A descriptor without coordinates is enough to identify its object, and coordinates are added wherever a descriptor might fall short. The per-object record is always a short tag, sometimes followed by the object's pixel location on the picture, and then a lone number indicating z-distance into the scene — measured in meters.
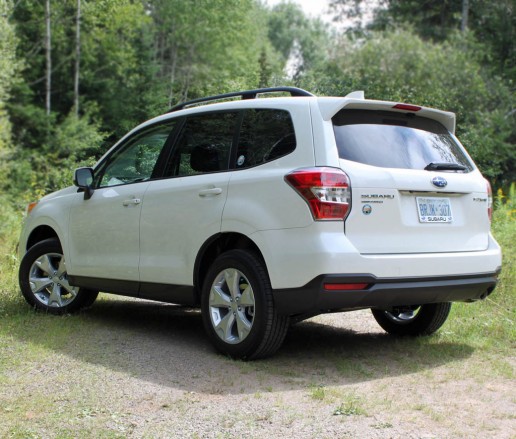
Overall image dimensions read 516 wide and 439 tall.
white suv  4.96
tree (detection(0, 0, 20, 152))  27.16
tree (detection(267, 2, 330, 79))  74.06
